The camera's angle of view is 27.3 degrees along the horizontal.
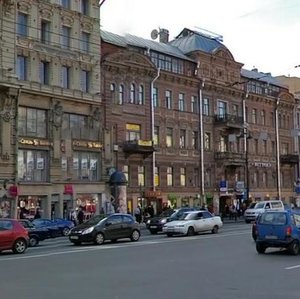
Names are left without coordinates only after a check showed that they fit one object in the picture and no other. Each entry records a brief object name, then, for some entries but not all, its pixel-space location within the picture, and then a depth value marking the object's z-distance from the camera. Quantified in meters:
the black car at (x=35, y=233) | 28.42
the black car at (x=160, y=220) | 35.09
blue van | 20.23
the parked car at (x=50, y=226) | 31.96
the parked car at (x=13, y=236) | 22.84
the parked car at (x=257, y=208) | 48.31
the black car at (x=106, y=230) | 27.09
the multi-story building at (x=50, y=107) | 41.47
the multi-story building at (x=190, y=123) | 50.31
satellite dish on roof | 65.38
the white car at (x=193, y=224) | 32.22
